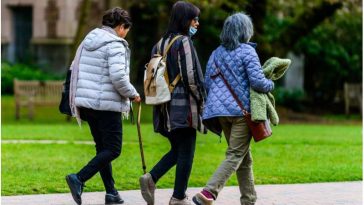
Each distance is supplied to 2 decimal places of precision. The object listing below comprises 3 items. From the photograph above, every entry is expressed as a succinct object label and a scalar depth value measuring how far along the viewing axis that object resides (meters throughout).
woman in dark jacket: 16.69
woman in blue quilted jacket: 16.34
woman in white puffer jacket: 16.77
